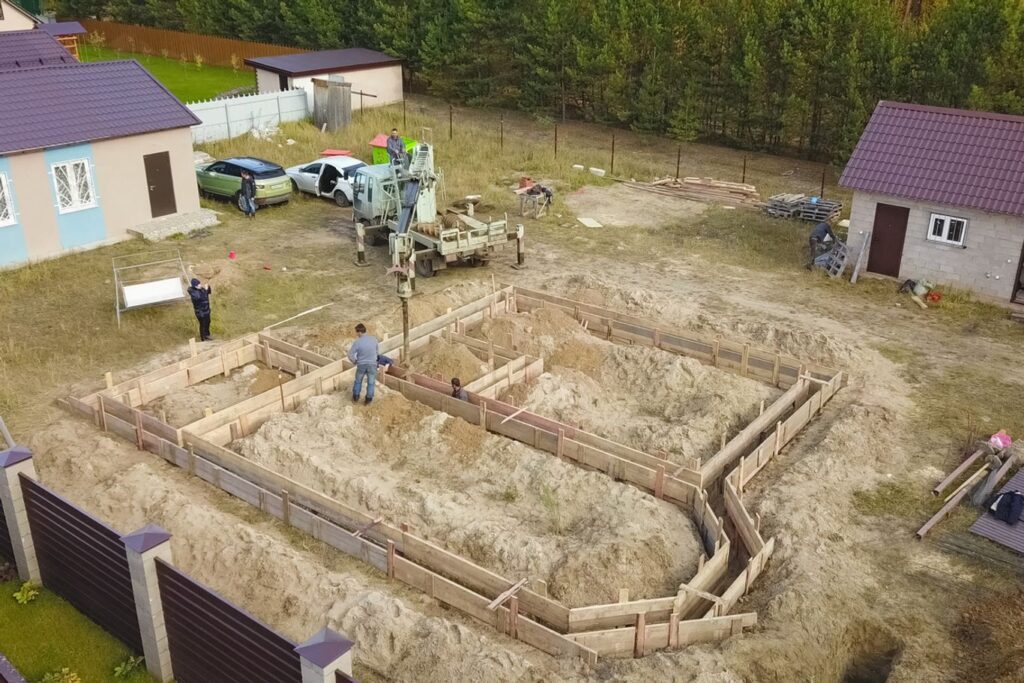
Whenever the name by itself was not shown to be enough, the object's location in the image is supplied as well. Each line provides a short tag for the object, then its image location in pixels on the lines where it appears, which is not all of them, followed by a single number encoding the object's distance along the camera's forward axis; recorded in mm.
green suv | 28234
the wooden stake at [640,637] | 10914
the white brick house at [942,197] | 21891
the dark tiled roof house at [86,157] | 23531
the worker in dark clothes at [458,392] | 16408
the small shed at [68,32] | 51428
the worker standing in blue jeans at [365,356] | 16125
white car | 29156
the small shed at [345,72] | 39750
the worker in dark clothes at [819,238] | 24672
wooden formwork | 11320
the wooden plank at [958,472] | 14492
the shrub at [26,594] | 12055
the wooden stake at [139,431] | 15422
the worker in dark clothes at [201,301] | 19141
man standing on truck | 23703
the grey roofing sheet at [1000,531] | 13065
